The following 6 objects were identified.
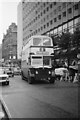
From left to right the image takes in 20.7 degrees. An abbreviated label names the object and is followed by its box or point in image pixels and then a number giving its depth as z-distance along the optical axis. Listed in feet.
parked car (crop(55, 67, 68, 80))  80.97
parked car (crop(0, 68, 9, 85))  66.65
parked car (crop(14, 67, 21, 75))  141.59
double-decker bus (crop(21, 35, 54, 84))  65.57
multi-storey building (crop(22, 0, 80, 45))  148.56
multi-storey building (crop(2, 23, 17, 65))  394.11
